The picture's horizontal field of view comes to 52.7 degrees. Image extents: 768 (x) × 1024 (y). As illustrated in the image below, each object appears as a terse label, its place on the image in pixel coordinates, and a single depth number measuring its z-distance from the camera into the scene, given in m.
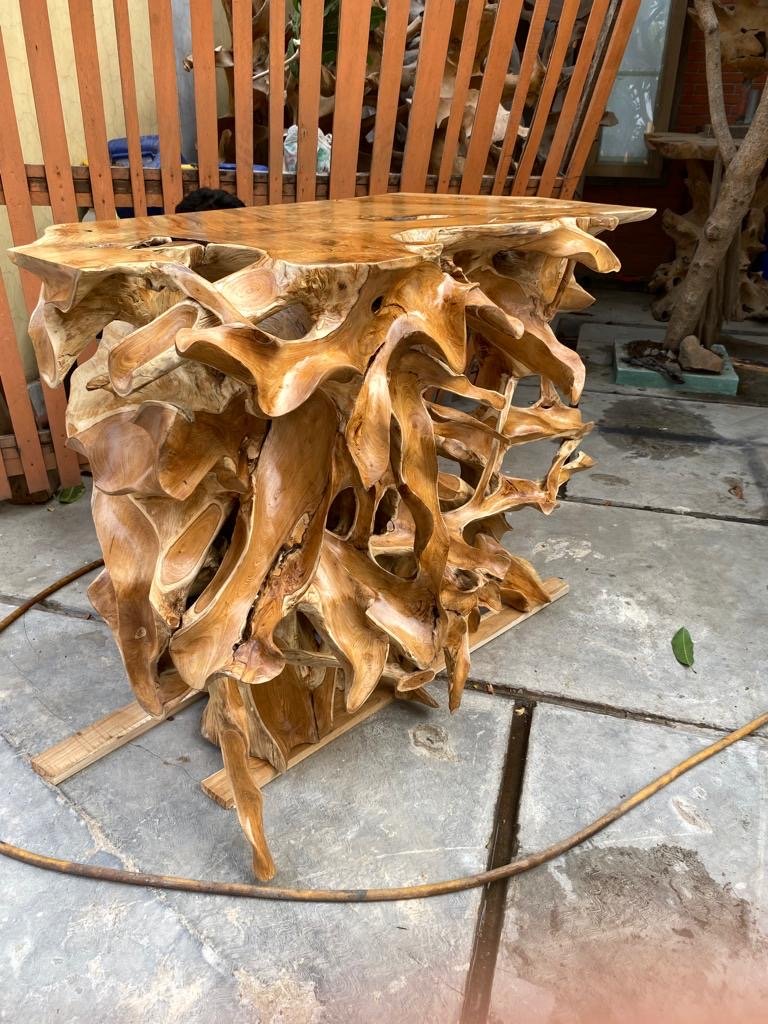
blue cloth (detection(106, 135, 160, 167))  2.73
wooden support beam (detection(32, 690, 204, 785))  1.59
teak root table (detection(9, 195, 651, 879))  1.16
